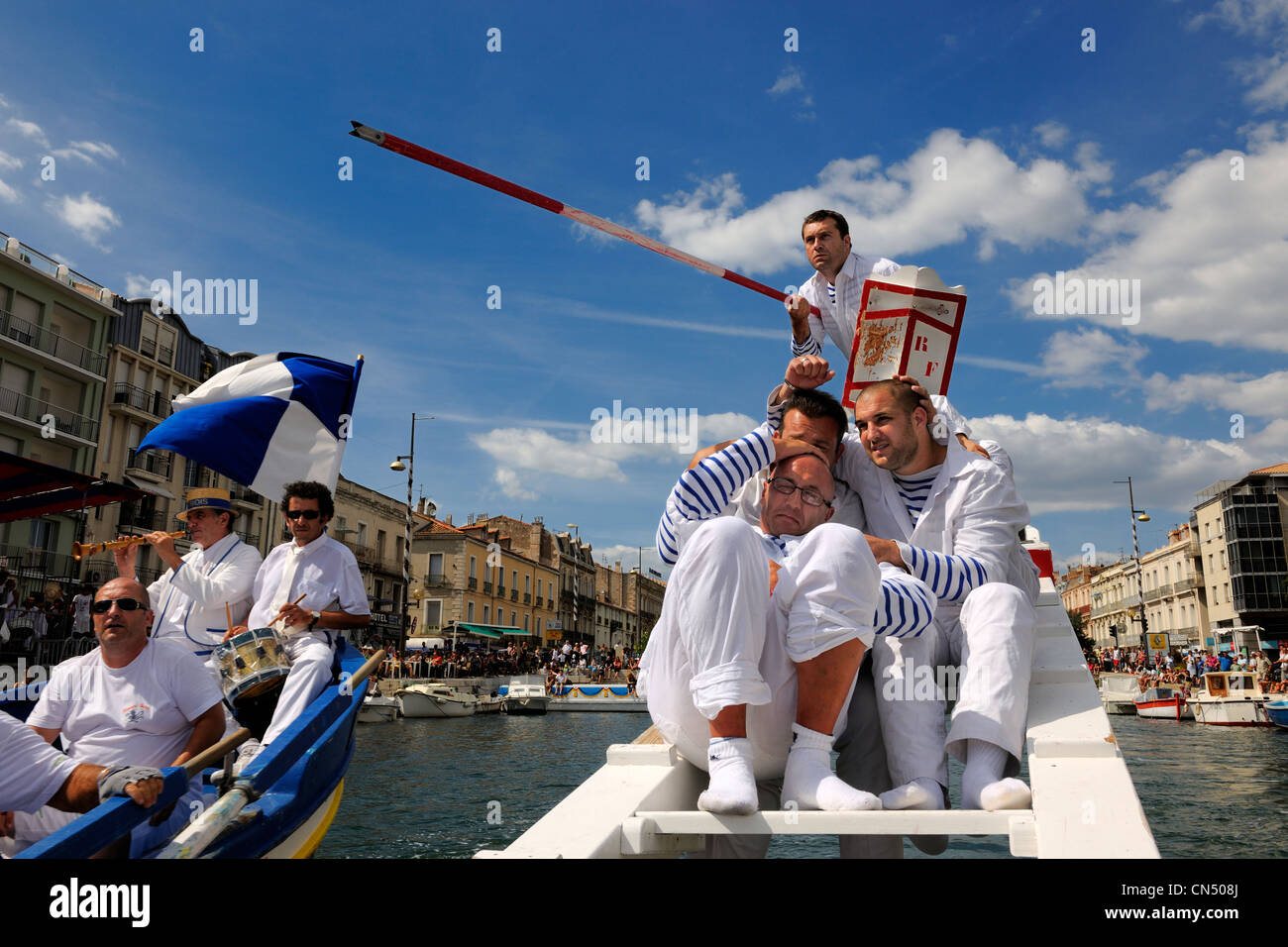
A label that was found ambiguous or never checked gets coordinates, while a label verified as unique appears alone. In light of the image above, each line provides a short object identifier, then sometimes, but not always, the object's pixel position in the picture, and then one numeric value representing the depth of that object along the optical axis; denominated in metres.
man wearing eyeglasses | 2.01
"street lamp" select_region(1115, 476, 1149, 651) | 44.19
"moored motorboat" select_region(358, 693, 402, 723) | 25.42
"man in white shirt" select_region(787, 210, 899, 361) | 3.97
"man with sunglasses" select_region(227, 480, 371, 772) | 5.04
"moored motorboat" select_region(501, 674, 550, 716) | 31.31
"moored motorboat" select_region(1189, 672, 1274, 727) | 23.02
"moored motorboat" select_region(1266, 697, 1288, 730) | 21.20
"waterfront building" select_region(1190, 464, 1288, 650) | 55.22
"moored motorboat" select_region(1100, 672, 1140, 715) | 30.17
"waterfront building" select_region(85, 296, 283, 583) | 32.00
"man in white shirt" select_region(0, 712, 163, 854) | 2.97
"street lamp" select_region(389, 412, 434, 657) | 35.62
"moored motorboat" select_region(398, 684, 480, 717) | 26.50
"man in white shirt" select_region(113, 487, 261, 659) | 5.29
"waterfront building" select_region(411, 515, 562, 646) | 52.78
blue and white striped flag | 6.53
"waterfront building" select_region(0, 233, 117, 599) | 28.62
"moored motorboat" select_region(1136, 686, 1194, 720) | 26.03
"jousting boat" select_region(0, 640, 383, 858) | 2.85
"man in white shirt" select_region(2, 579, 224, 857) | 3.79
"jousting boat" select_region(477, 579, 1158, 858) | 1.72
